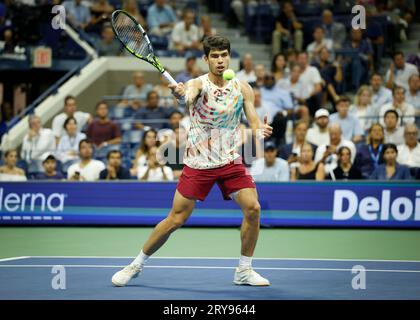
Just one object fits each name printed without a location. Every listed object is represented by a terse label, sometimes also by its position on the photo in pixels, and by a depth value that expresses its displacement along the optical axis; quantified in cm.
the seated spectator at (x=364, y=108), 1716
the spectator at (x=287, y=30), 2070
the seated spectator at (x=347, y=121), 1656
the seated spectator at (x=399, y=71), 1823
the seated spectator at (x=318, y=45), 1939
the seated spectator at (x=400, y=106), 1677
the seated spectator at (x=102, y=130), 1730
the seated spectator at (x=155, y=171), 1535
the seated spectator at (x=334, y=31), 1975
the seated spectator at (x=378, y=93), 1744
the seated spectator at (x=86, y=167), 1564
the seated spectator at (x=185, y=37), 2036
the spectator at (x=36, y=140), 1722
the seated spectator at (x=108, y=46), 2058
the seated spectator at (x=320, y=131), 1616
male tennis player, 890
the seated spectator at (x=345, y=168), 1484
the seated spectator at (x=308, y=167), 1501
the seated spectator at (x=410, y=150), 1542
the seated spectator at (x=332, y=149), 1518
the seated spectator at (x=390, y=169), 1471
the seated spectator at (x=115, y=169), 1538
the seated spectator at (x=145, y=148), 1553
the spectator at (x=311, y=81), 1820
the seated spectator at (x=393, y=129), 1594
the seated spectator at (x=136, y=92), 1873
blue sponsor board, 1433
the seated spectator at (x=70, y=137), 1716
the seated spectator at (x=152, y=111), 1814
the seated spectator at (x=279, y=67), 1867
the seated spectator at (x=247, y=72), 1848
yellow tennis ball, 859
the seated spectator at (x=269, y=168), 1513
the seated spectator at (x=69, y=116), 1772
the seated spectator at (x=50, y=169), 1580
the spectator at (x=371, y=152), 1518
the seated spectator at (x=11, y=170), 1574
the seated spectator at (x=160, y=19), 2066
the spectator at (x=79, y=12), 2097
